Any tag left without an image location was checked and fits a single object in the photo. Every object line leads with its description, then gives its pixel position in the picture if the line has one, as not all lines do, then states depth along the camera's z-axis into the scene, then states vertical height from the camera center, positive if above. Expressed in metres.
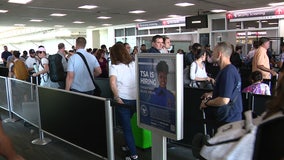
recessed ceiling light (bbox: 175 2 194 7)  11.70 +1.62
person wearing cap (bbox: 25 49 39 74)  9.22 -0.29
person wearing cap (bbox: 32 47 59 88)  5.80 -0.45
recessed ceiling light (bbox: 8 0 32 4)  10.26 +1.65
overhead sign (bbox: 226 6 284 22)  12.91 +1.38
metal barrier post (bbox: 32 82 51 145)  4.77 -1.41
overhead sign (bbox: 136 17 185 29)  17.12 +1.42
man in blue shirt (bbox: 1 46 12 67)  13.21 -0.18
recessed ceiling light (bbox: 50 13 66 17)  14.26 +1.64
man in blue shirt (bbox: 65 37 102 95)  4.49 -0.33
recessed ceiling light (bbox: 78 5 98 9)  11.92 +1.65
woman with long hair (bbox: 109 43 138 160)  3.67 -0.36
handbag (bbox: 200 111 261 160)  1.11 -0.36
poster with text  2.17 -0.34
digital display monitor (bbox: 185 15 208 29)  13.46 +1.11
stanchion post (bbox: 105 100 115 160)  3.04 -0.82
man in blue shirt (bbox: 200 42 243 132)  2.84 -0.43
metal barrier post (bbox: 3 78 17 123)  6.06 -0.96
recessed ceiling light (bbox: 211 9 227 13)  14.01 +1.63
